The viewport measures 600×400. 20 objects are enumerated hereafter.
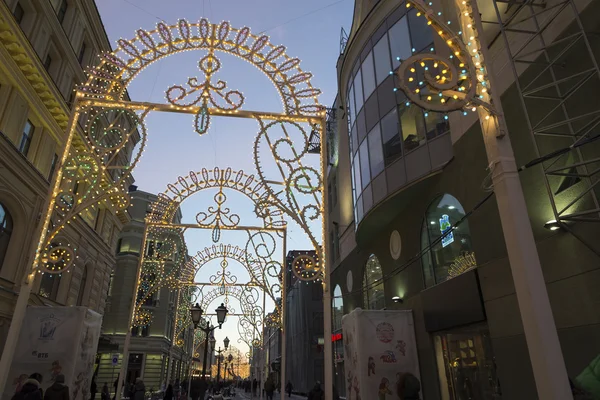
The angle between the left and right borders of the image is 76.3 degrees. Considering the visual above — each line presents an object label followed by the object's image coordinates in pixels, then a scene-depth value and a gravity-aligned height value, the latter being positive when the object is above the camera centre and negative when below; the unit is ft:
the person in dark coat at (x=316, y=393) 41.70 -2.85
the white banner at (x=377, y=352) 35.94 +1.19
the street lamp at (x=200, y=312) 43.01 +5.54
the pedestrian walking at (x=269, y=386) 80.05 -4.11
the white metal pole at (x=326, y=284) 22.76 +4.88
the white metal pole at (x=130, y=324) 36.72 +4.37
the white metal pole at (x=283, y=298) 46.37 +7.94
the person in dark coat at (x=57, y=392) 23.48 -1.41
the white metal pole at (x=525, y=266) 11.09 +2.87
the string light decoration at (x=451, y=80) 13.97 +9.95
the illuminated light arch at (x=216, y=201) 41.04 +17.55
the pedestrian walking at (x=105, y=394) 68.41 -4.49
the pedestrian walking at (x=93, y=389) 57.01 -3.06
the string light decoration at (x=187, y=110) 25.00 +16.91
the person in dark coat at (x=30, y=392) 21.42 -1.26
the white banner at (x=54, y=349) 31.17 +1.42
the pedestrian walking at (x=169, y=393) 56.13 -3.58
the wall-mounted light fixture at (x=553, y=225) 24.66 +8.36
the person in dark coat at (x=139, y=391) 50.47 -2.98
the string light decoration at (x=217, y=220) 45.32 +16.11
